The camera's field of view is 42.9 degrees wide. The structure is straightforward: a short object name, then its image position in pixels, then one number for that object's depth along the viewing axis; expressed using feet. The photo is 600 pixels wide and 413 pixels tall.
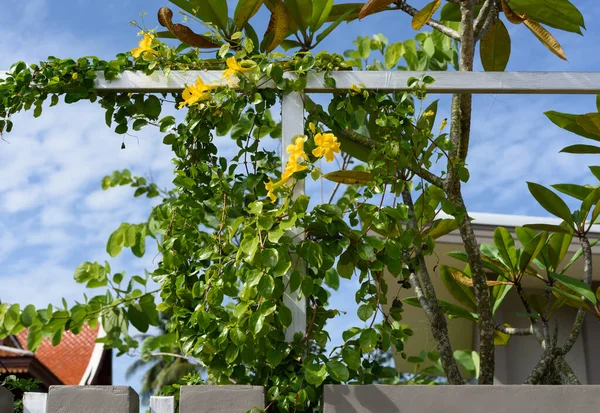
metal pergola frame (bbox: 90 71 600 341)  6.89
